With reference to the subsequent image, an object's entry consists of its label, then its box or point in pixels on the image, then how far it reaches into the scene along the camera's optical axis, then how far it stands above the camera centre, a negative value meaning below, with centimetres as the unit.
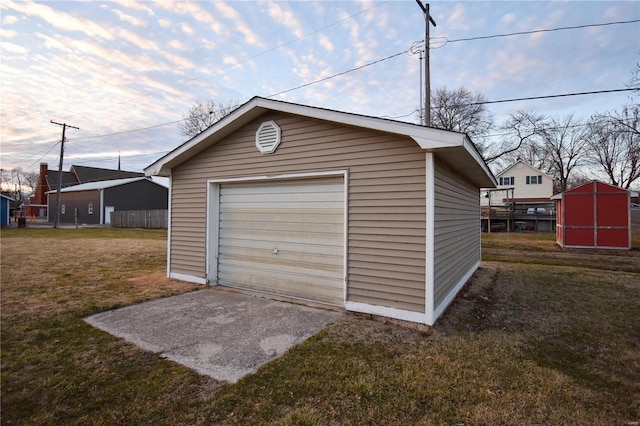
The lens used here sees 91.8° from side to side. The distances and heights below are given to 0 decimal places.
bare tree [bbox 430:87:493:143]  2139 +712
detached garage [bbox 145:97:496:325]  425 +11
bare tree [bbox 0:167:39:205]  6141 +634
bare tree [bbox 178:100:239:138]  2527 +790
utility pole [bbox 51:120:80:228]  2281 +421
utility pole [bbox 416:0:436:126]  1037 +484
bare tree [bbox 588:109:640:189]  2262 +545
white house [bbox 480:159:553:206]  3256 +365
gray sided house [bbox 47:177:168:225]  2888 +137
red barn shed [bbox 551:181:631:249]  1218 -3
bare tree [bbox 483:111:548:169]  2566 +721
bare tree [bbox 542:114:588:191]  3184 +713
